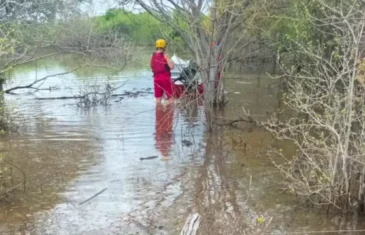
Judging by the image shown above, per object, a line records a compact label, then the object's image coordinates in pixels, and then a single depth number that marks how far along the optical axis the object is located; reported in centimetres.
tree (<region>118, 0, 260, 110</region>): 1239
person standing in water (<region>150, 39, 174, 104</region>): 1462
